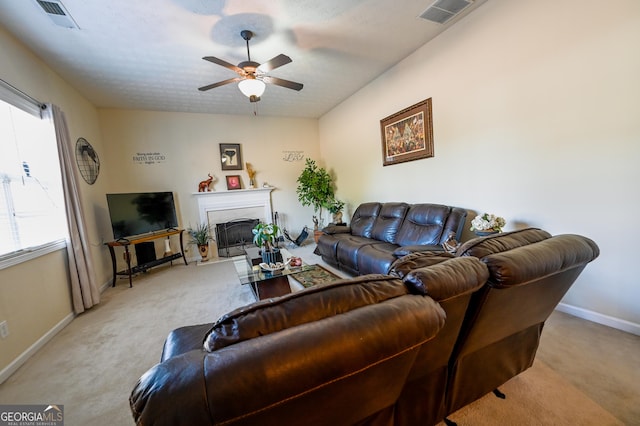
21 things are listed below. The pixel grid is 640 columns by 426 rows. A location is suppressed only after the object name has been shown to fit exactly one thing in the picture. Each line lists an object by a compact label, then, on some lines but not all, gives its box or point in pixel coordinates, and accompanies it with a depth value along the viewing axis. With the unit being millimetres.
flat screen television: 3633
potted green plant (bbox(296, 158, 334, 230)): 5129
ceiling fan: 2341
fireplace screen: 5023
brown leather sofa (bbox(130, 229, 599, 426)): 501
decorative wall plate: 3379
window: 2141
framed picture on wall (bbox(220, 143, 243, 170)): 4965
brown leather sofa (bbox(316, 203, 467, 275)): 2693
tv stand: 3486
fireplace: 4883
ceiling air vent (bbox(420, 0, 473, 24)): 2324
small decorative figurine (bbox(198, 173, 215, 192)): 4793
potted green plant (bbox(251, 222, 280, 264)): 2705
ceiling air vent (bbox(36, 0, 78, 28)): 1974
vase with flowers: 2299
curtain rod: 2139
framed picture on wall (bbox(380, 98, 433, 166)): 3191
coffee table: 2477
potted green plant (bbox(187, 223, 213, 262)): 4637
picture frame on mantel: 5055
